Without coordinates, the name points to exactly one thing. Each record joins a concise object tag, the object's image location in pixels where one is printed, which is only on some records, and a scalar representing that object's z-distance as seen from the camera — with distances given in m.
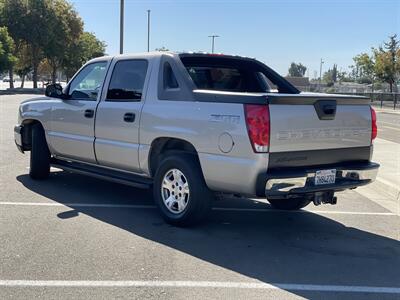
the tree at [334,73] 142.05
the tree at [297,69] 161.88
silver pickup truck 5.44
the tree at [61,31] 55.69
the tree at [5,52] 47.47
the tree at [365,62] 63.45
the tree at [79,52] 62.88
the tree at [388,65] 53.13
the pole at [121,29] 24.55
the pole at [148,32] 49.62
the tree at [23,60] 57.26
